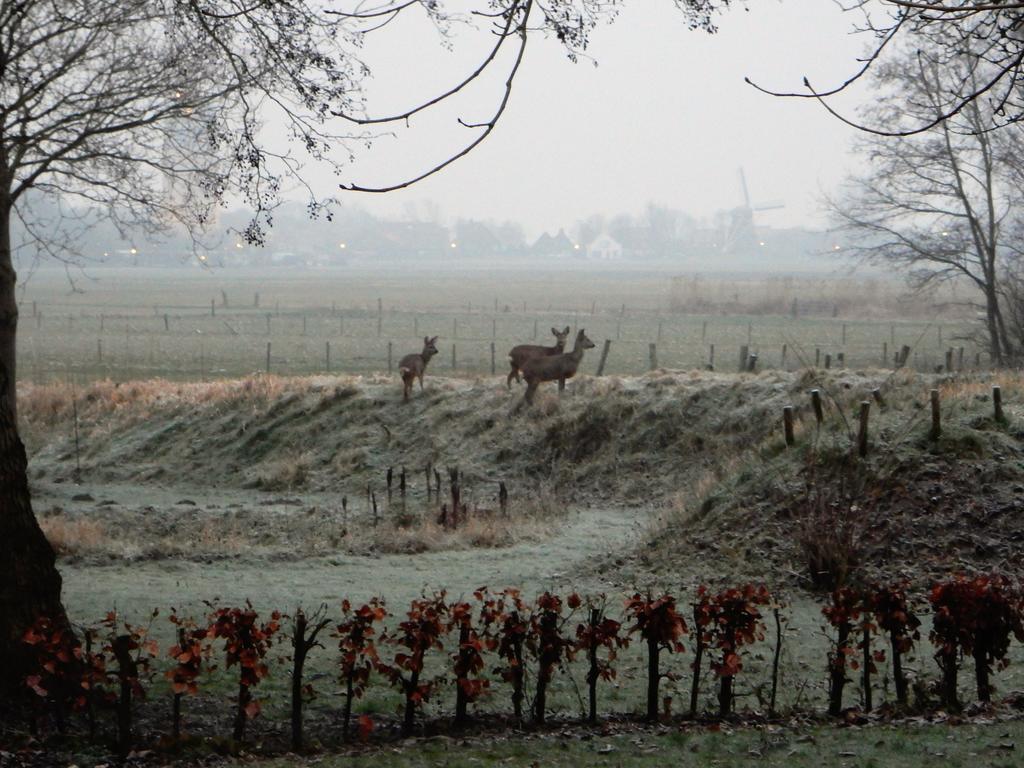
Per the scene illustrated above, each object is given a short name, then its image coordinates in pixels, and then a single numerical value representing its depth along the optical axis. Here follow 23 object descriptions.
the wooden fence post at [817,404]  34.00
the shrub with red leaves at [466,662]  16.94
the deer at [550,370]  56.81
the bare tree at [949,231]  76.75
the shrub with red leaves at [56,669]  16.03
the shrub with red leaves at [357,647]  16.62
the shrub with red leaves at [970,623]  17.92
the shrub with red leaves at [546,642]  17.47
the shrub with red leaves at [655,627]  17.53
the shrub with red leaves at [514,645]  17.53
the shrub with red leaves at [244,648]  16.03
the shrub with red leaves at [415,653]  16.72
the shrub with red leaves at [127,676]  15.52
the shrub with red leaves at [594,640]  17.55
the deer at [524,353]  59.62
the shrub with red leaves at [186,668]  15.83
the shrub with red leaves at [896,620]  18.20
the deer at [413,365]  60.69
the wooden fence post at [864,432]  31.96
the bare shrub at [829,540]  27.61
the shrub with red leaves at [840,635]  18.03
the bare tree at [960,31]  13.58
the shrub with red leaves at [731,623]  17.78
